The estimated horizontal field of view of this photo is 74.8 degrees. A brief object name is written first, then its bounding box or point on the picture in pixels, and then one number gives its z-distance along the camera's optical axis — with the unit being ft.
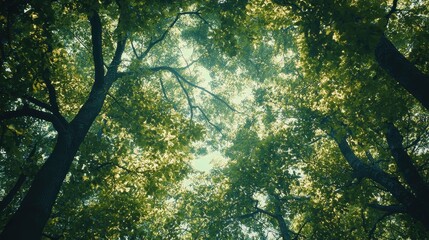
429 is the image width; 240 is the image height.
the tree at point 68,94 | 17.76
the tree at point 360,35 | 14.98
